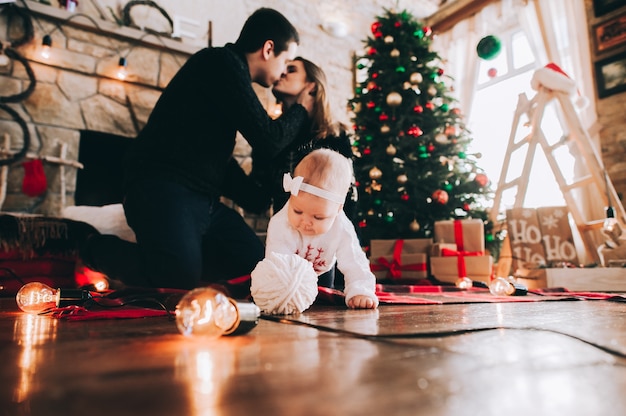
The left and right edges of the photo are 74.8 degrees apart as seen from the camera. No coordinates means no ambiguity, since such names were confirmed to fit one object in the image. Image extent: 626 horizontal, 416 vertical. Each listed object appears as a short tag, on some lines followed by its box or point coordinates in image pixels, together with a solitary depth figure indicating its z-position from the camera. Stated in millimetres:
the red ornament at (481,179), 2754
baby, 1065
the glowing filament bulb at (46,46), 2553
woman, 1679
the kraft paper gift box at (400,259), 2367
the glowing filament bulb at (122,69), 2807
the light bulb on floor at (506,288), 1353
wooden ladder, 2307
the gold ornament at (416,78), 2873
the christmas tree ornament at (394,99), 2830
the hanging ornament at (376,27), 3135
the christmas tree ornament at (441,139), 2797
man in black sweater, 1295
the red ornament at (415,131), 2768
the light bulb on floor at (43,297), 901
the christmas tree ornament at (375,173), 2691
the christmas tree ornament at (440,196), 2641
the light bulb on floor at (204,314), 527
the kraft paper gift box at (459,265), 2328
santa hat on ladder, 2523
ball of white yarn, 861
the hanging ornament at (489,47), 2823
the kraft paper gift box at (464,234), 2434
